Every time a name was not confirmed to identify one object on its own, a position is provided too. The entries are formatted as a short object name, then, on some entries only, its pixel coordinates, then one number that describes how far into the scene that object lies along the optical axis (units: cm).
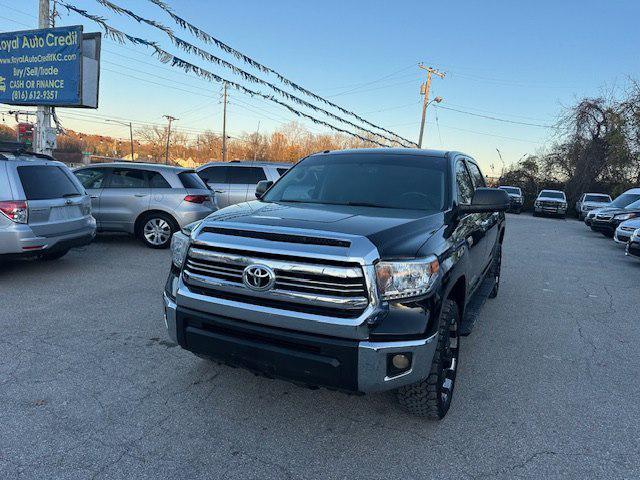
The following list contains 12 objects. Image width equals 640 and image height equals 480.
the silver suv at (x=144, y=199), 874
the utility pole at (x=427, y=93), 3823
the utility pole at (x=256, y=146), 8168
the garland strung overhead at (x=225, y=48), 1082
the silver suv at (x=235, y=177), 1093
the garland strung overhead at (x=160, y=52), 1051
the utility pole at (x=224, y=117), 5444
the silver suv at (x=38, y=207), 567
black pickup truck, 246
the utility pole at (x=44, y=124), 1154
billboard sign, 1166
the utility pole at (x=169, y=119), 7294
